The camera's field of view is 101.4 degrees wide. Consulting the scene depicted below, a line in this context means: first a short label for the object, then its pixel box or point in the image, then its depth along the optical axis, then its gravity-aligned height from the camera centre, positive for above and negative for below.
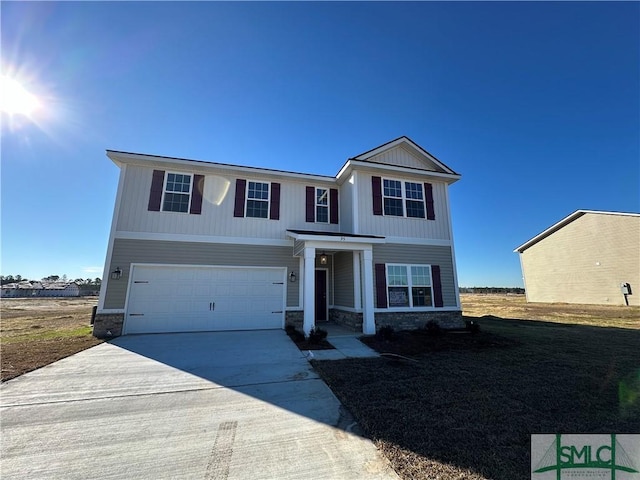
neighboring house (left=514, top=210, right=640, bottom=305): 18.53 +2.58
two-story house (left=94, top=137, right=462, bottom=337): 8.73 +1.67
